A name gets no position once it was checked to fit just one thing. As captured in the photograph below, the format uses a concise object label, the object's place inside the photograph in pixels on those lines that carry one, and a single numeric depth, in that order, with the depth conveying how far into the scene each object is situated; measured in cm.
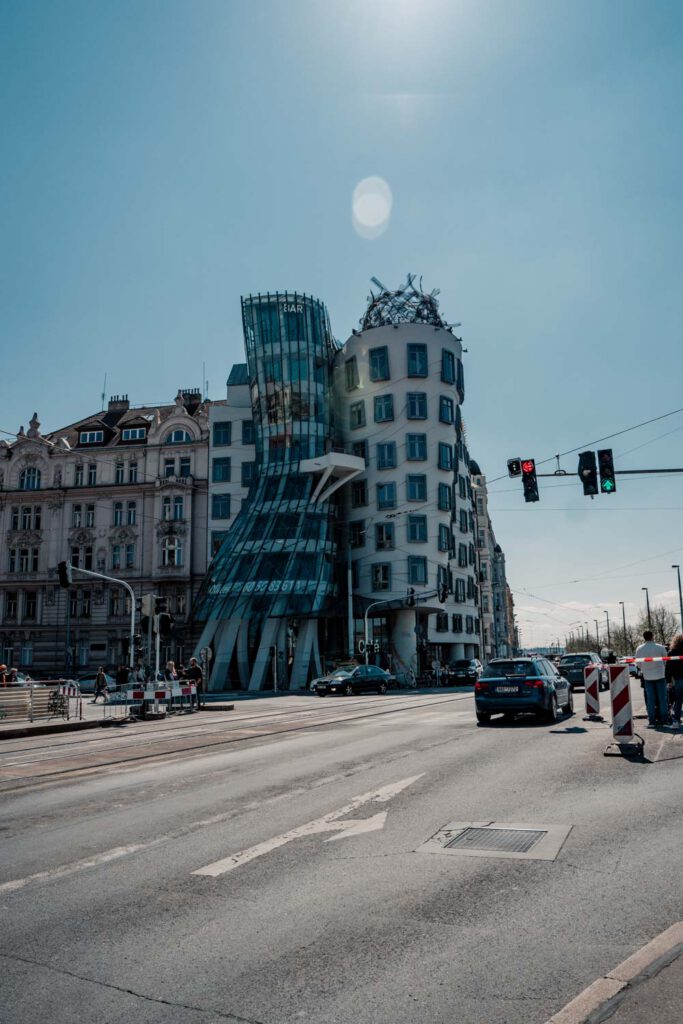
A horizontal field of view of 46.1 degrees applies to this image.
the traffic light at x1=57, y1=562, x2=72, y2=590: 3150
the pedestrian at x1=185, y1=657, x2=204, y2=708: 2976
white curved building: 5766
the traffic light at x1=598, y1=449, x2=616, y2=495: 1981
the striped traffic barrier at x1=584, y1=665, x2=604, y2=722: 1745
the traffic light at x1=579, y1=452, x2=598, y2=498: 2010
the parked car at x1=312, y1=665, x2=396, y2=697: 3900
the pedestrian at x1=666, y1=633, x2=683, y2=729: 1503
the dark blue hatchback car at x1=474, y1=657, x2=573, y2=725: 1708
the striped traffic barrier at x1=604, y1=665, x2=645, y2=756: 1145
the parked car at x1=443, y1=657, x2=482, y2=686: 5131
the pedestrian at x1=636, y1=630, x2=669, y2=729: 1436
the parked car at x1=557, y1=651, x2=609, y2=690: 3216
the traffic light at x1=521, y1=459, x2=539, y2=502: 2117
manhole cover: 639
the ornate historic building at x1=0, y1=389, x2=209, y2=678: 6281
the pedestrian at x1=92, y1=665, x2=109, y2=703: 3788
